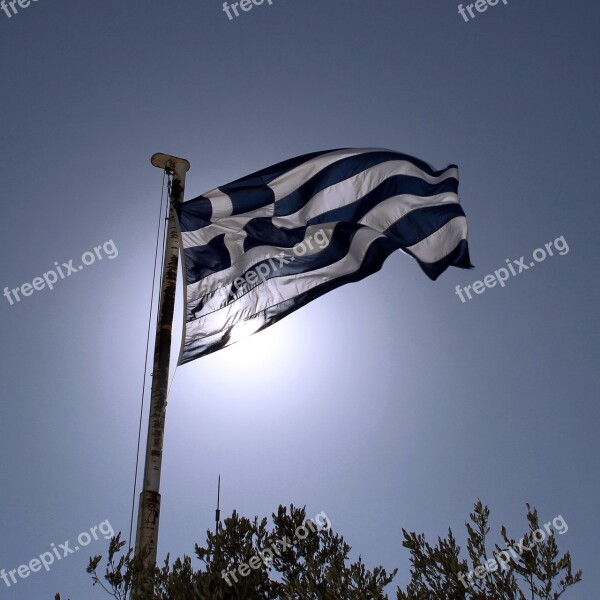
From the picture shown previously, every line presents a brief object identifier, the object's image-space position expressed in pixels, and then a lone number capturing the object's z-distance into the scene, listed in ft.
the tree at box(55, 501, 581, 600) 25.88
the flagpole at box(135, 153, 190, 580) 28.71
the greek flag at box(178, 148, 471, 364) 37.70
